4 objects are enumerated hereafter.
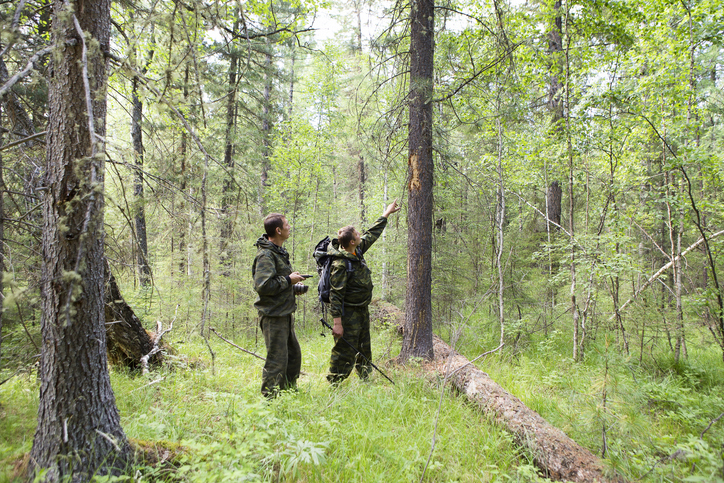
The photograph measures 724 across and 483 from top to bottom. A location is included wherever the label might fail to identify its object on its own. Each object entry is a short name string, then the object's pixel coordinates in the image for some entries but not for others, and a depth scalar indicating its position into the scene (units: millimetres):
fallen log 2955
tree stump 4500
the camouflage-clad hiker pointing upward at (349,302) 4703
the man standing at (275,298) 3908
